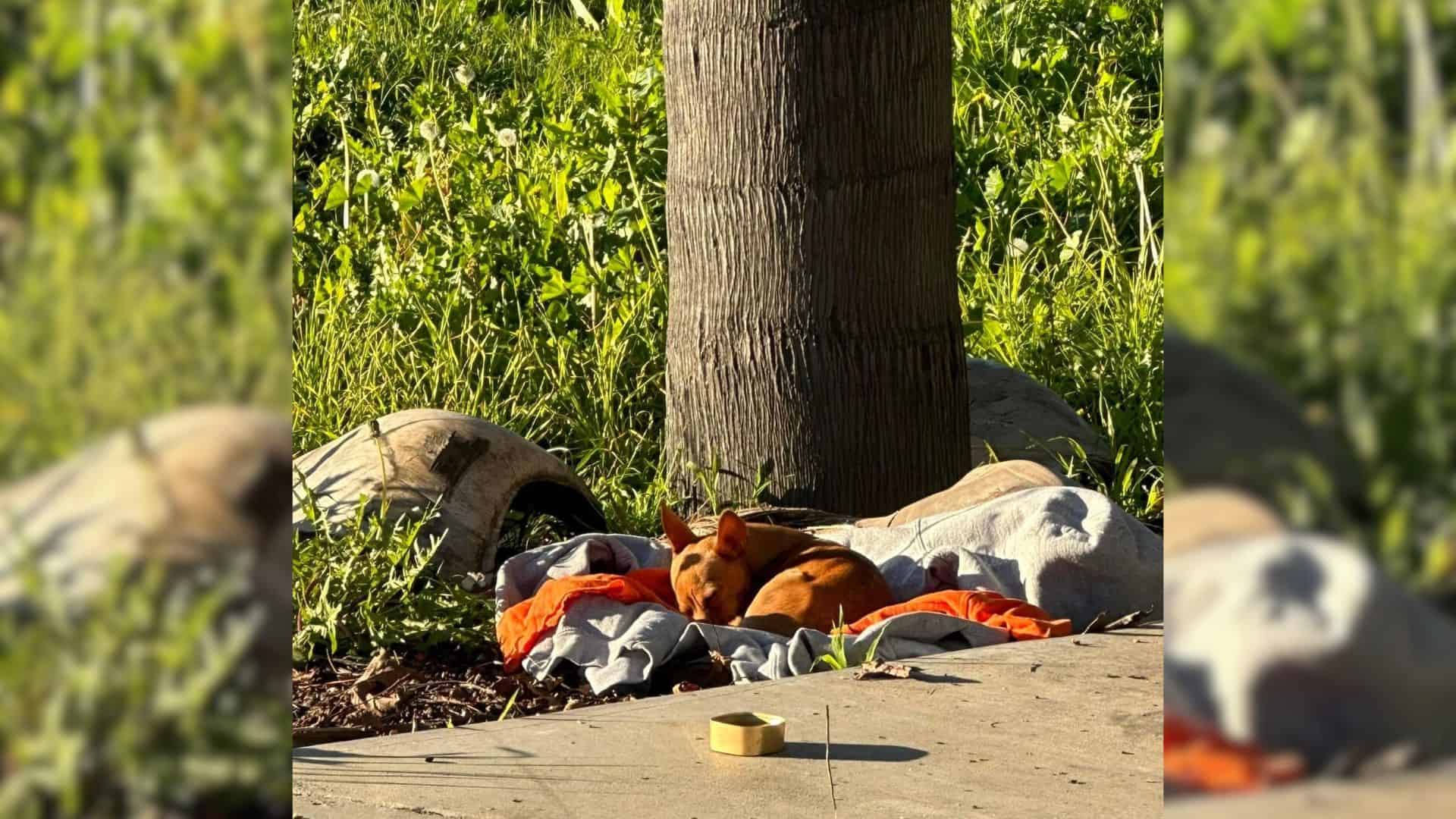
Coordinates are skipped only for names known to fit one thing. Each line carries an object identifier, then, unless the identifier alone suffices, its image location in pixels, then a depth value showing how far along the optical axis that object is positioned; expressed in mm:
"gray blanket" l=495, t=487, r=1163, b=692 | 4918
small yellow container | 3686
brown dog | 5207
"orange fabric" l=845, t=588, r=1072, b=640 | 5086
